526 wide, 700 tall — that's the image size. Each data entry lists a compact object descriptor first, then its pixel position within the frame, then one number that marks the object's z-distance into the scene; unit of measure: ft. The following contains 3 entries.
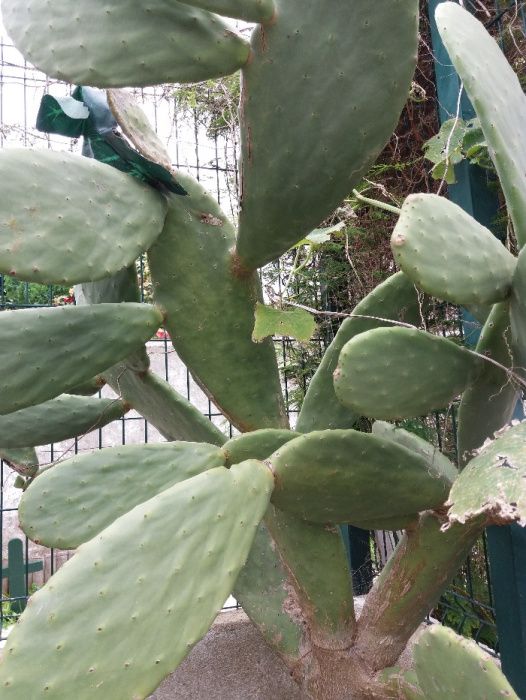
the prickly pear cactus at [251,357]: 1.96
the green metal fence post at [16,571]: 7.00
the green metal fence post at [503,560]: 4.09
